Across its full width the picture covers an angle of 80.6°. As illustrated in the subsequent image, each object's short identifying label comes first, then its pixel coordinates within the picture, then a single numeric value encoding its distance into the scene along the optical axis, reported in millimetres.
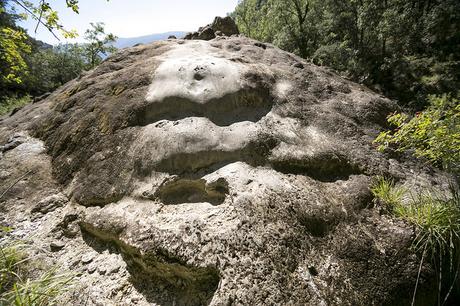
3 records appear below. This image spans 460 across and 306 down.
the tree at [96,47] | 30078
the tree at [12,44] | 5128
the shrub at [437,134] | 3316
